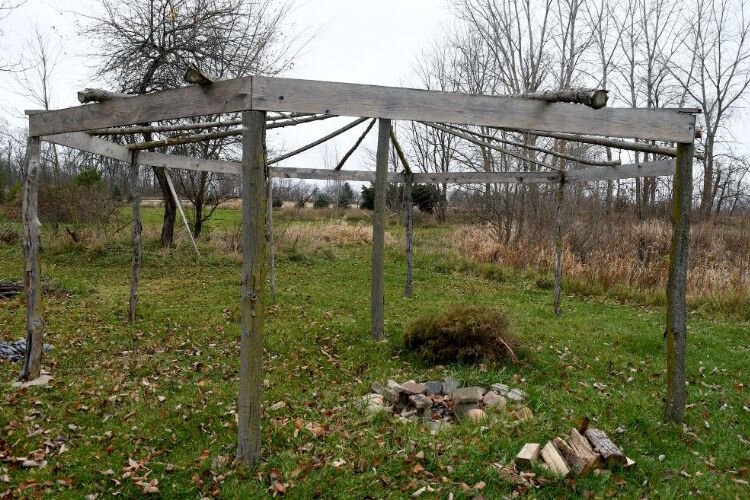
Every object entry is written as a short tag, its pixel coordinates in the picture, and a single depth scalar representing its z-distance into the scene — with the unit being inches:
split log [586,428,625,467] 140.6
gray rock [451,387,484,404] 178.5
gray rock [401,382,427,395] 186.2
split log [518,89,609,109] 144.6
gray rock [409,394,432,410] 179.0
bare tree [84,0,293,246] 541.3
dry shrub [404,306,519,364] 219.3
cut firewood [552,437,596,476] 136.3
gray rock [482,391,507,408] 176.4
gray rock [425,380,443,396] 194.1
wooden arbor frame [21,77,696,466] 136.1
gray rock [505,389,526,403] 182.7
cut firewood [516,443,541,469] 138.3
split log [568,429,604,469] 138.0
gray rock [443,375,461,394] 195.3
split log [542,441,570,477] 135.9
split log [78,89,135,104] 173.9
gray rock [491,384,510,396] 188.1
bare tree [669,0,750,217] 944.3
